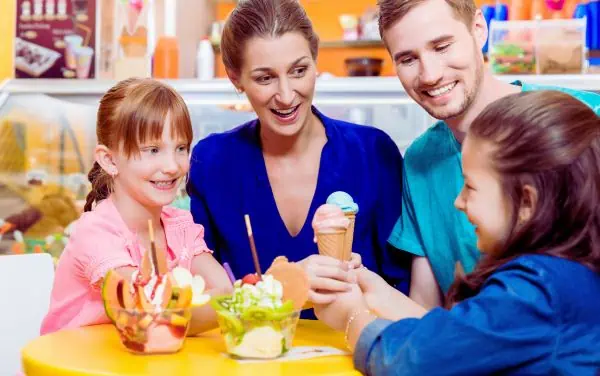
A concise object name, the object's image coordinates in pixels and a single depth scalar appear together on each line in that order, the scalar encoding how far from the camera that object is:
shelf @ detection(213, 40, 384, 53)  7.18
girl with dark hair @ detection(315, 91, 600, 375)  1.44
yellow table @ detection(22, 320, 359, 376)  1.54
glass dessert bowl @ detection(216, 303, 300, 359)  1.57
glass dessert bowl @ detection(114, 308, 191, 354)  1.58
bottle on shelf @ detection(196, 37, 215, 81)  3.37
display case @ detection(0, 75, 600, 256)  3.16
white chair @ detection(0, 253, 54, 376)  2.11
